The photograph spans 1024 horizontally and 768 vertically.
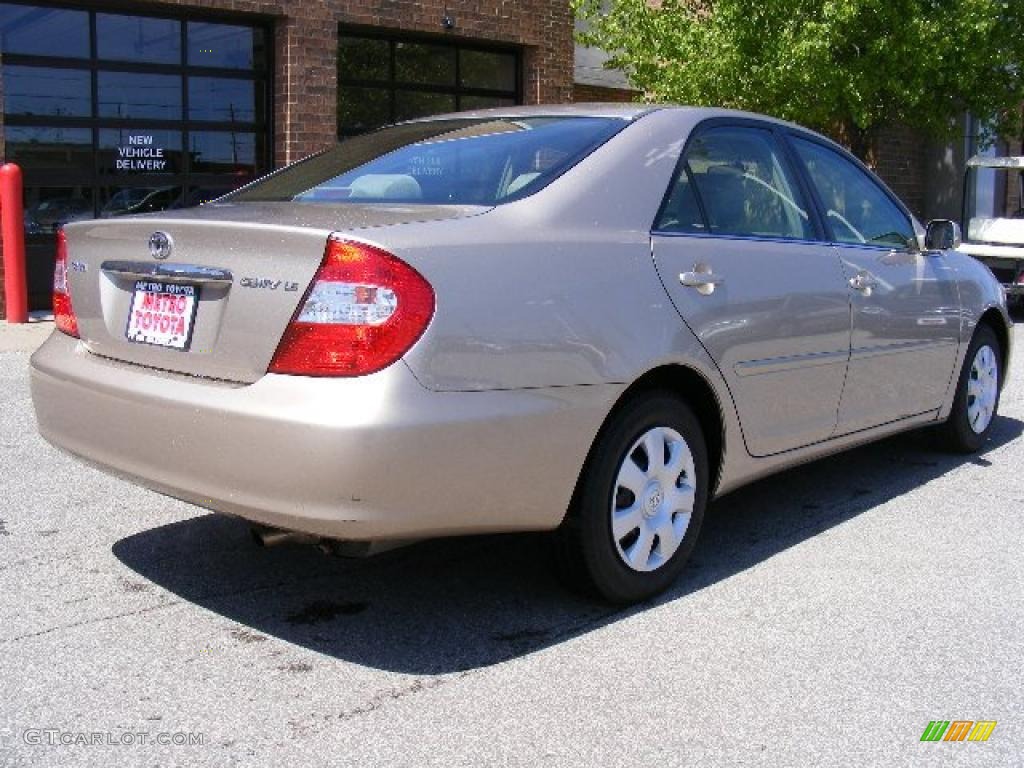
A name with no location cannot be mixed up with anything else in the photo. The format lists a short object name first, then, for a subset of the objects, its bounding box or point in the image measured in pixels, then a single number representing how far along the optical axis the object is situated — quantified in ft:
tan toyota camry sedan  10.23
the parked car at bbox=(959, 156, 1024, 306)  43.96
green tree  42.52
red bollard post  32.96
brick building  36.96
